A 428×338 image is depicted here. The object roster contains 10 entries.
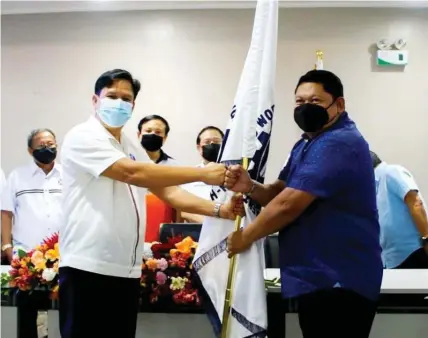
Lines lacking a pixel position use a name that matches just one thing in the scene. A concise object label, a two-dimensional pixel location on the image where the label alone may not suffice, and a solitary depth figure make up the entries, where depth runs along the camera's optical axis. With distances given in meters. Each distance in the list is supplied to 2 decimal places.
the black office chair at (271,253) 3.00
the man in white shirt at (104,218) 1.74
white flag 2.05
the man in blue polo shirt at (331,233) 1.66
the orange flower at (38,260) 2.20
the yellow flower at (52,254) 2.23
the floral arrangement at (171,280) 2.18
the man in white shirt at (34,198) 3.84
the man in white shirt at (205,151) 3.57
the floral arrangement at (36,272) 2.17
